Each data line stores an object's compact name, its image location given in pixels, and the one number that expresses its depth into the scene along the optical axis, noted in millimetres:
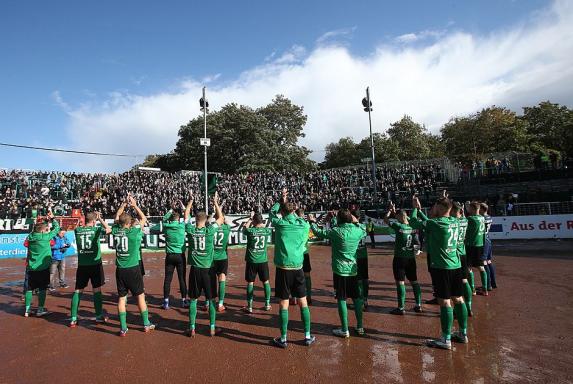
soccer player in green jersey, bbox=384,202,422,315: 6805
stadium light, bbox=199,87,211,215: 17953
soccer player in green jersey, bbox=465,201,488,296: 7648
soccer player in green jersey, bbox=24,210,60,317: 7238
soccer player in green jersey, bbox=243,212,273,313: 7121
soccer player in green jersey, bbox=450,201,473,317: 5722
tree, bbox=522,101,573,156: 40288
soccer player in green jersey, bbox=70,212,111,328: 6555
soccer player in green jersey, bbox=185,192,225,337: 5859
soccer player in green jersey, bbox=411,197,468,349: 5176
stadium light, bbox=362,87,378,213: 21500
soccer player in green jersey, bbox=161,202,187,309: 7609
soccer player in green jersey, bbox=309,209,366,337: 5539
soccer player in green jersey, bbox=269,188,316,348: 5370
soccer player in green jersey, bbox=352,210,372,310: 6781
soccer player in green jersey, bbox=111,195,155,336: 5965
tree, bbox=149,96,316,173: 43875
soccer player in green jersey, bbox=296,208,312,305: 7777
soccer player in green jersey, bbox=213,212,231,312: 7266
